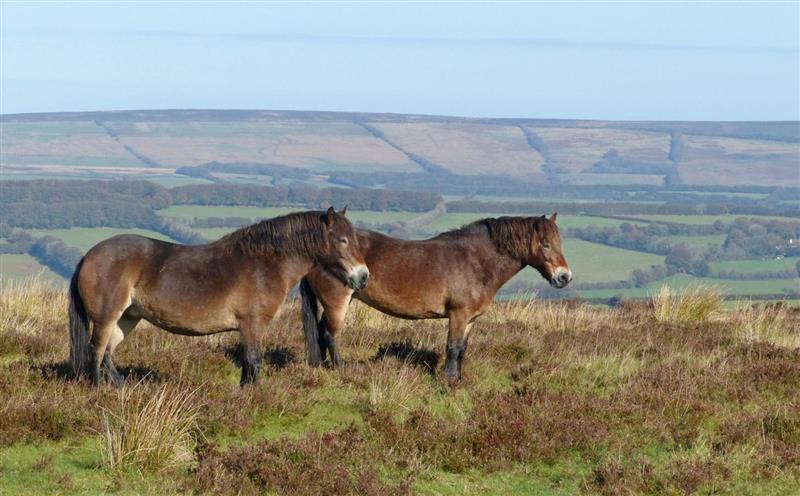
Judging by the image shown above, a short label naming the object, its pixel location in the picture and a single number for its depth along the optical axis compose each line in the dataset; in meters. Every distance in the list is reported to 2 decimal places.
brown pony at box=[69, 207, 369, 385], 18.66
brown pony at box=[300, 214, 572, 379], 21.95
